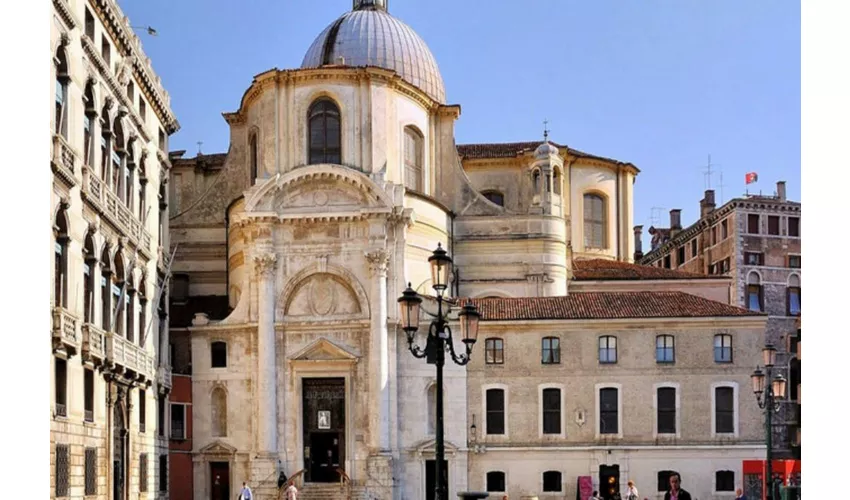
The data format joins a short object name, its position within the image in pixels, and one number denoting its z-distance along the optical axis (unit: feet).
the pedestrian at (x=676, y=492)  42.39
